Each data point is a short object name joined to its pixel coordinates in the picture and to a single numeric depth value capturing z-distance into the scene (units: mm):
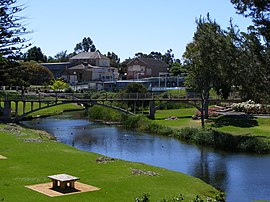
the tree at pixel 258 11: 19750
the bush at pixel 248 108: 60219
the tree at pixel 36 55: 151325
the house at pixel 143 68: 145000
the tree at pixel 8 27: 43872
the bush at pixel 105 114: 69562
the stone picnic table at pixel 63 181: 20930
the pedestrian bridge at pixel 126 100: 64312
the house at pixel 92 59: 149375
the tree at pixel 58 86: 101931
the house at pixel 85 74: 138000
